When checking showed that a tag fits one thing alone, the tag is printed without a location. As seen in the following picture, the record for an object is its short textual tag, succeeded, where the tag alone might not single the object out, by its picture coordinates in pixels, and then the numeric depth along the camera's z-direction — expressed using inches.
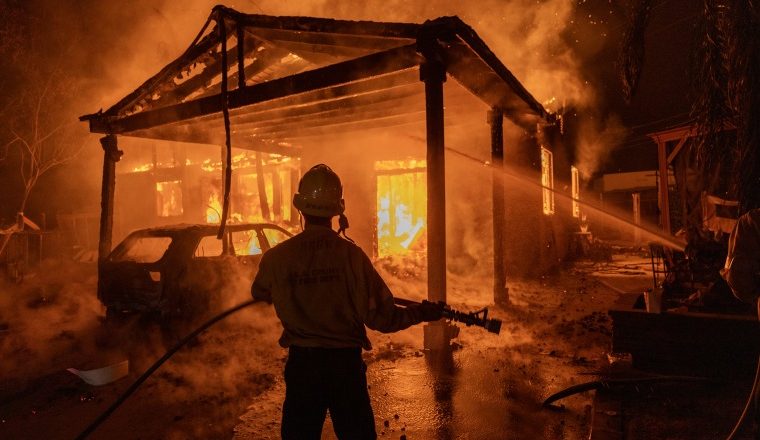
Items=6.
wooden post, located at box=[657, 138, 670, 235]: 544.1
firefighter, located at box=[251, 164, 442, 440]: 91.2
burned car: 243.9
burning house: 219.1
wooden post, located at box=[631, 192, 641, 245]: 1027.6
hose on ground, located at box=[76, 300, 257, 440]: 121.0
